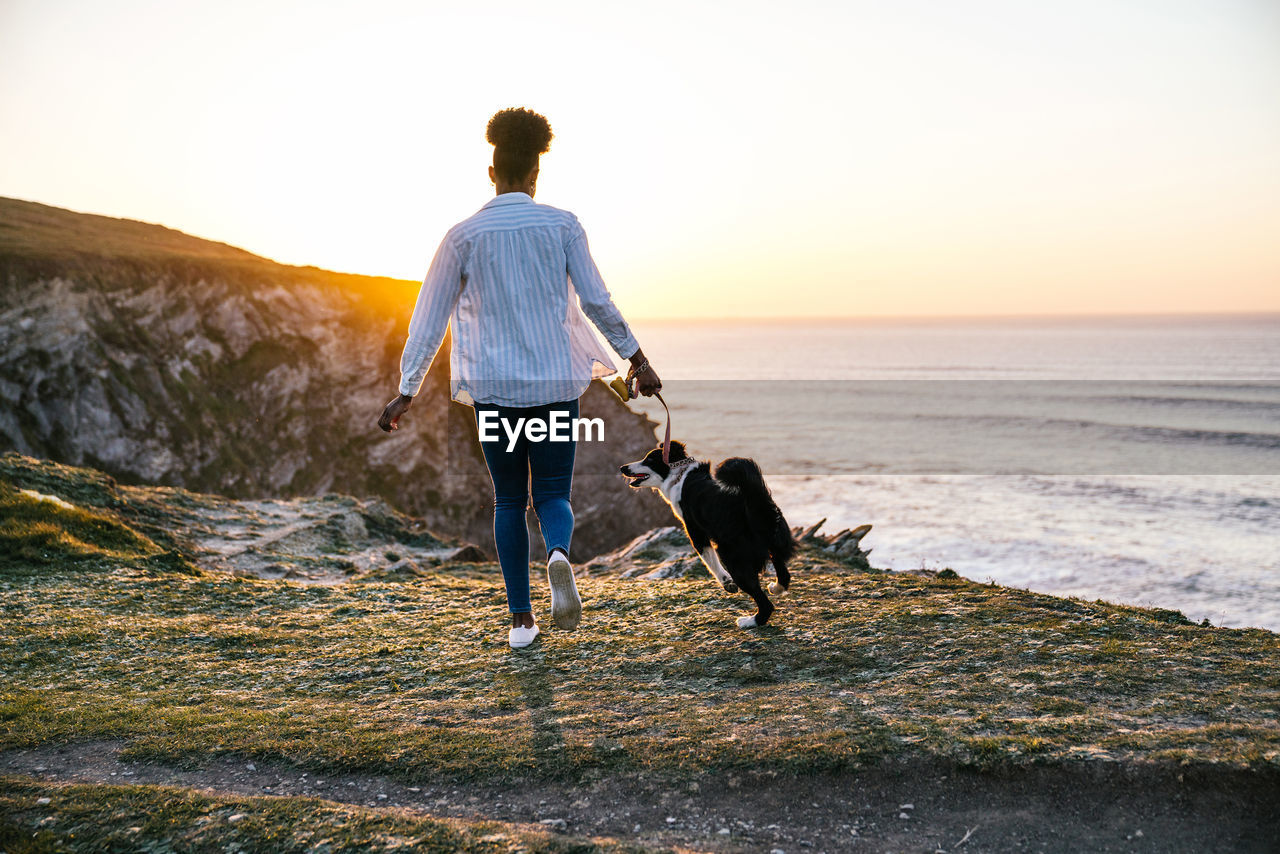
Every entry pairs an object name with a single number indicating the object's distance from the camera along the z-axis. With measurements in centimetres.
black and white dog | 505
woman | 459
